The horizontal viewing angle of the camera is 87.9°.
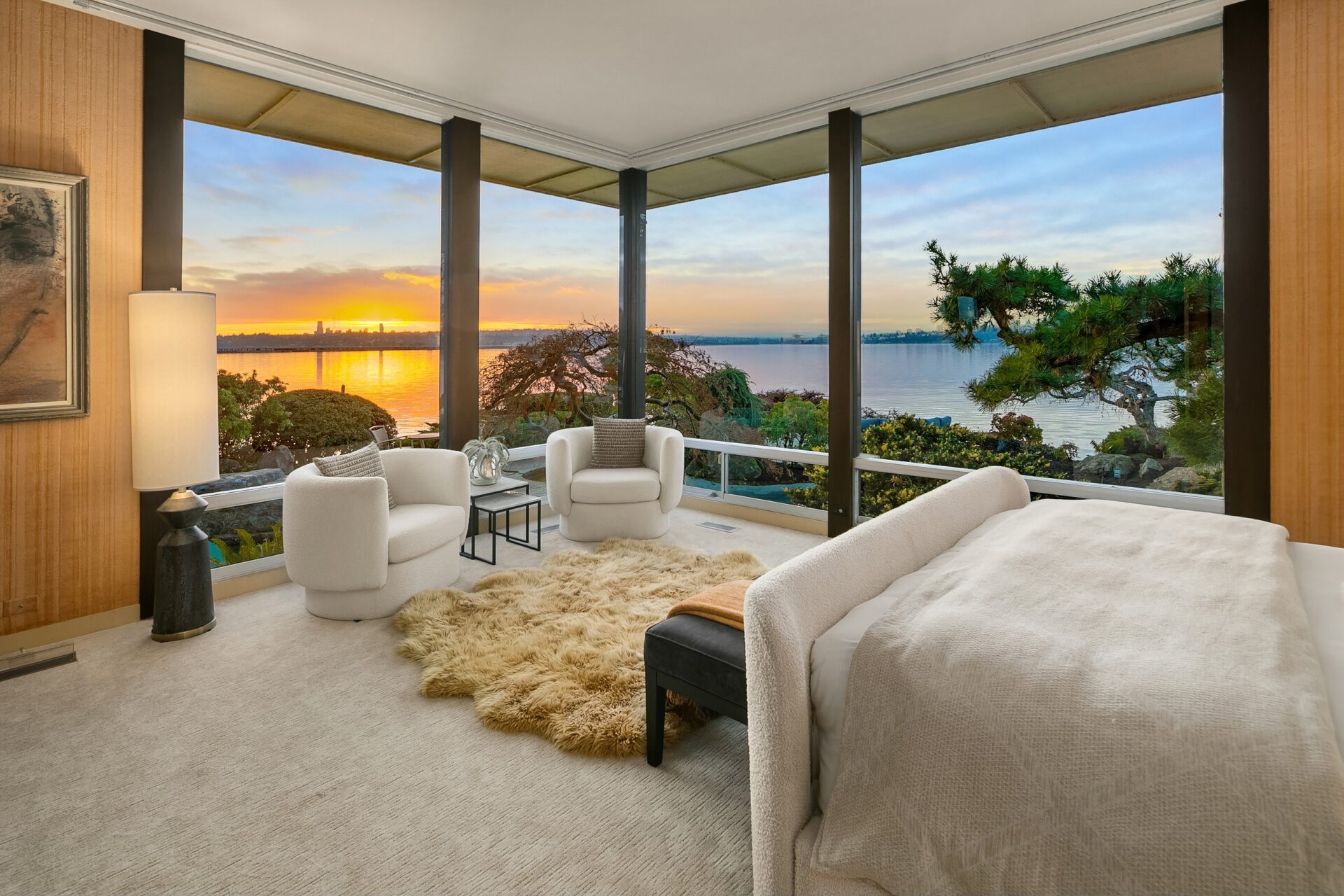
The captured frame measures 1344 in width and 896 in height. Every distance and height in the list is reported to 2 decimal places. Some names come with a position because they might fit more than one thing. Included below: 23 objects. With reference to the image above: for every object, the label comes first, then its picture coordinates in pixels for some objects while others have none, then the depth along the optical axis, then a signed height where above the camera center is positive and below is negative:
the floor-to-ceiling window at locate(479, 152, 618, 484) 5.20 +1.07
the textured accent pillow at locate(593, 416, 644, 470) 5.21 +0.04
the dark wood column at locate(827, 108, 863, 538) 4.68 +0.91
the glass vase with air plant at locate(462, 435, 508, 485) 4.54 -0.07
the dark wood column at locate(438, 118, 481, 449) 4.78 +1.14
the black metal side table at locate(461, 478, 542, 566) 4.29 -0.33
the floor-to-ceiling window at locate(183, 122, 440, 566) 3.83 +0.92
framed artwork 3.04 +0.69
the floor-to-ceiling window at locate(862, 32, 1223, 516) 3.52 +0.92
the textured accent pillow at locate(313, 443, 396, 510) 3.52 -0.08
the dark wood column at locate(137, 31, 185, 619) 3.45 +1.35
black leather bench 1.90 -0.62
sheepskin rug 2.45 -0.83
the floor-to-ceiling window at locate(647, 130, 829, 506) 5.20 +1.12
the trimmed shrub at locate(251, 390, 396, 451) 4.04 +0.17
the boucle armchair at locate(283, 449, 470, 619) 3.29 -0.48
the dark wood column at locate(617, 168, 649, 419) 6.07 +1.35
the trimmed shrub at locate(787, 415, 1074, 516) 4.09 -0.03
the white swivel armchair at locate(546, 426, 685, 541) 4.82 -0.32
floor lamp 3.16 +0.10
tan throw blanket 2.05 -0.48
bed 1.39 -0.49
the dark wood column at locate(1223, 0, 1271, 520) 3.24 +0.90
